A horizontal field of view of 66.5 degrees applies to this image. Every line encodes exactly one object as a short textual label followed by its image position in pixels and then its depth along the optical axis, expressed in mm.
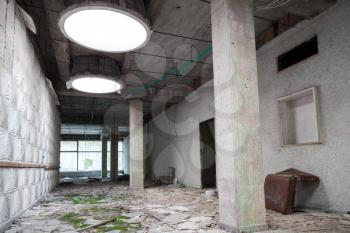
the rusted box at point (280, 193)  4570
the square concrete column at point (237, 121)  3463
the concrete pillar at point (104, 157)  19109
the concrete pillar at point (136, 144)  10430
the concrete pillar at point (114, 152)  15648
